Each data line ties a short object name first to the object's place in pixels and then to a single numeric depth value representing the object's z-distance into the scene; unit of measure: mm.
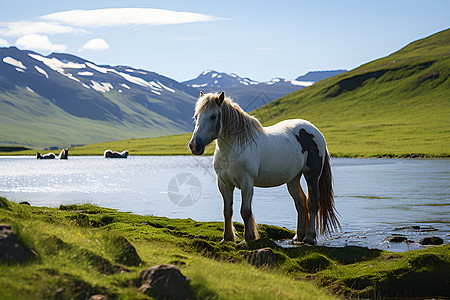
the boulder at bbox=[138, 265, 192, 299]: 6652
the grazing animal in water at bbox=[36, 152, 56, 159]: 116038
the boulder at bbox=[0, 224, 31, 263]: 6543
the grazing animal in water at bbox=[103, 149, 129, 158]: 115438
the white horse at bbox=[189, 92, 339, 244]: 11438
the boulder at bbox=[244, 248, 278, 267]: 10221
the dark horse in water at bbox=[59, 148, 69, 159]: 112369
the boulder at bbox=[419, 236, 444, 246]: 13808
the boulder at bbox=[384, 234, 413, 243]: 14406
